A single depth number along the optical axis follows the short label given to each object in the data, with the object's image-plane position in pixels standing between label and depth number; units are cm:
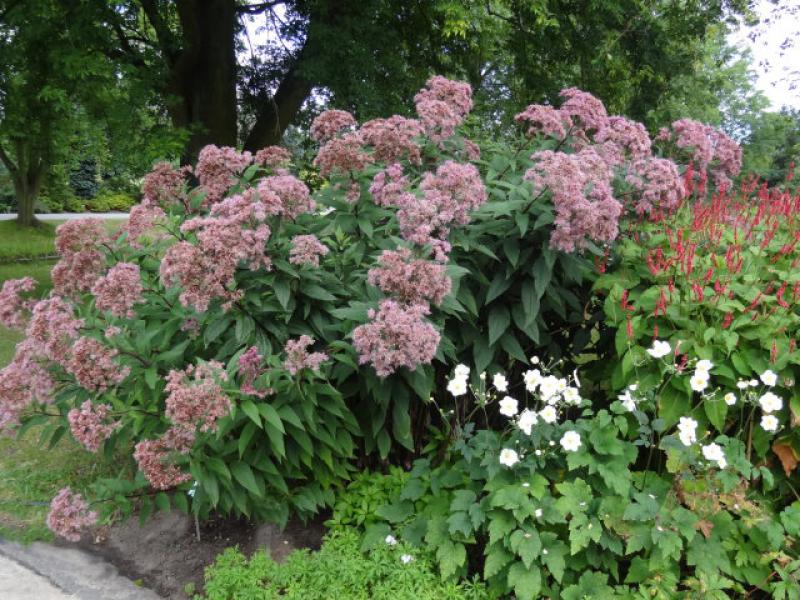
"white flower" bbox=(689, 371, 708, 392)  254
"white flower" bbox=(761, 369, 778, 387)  250
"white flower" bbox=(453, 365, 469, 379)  274
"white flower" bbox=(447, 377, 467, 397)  271
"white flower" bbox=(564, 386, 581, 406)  272
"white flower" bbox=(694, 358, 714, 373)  254
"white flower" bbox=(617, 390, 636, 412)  262
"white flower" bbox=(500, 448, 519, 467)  266
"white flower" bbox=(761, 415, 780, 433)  259
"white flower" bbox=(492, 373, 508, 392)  274
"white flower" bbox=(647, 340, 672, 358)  261
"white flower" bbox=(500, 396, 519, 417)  266
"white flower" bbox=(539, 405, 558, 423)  261
